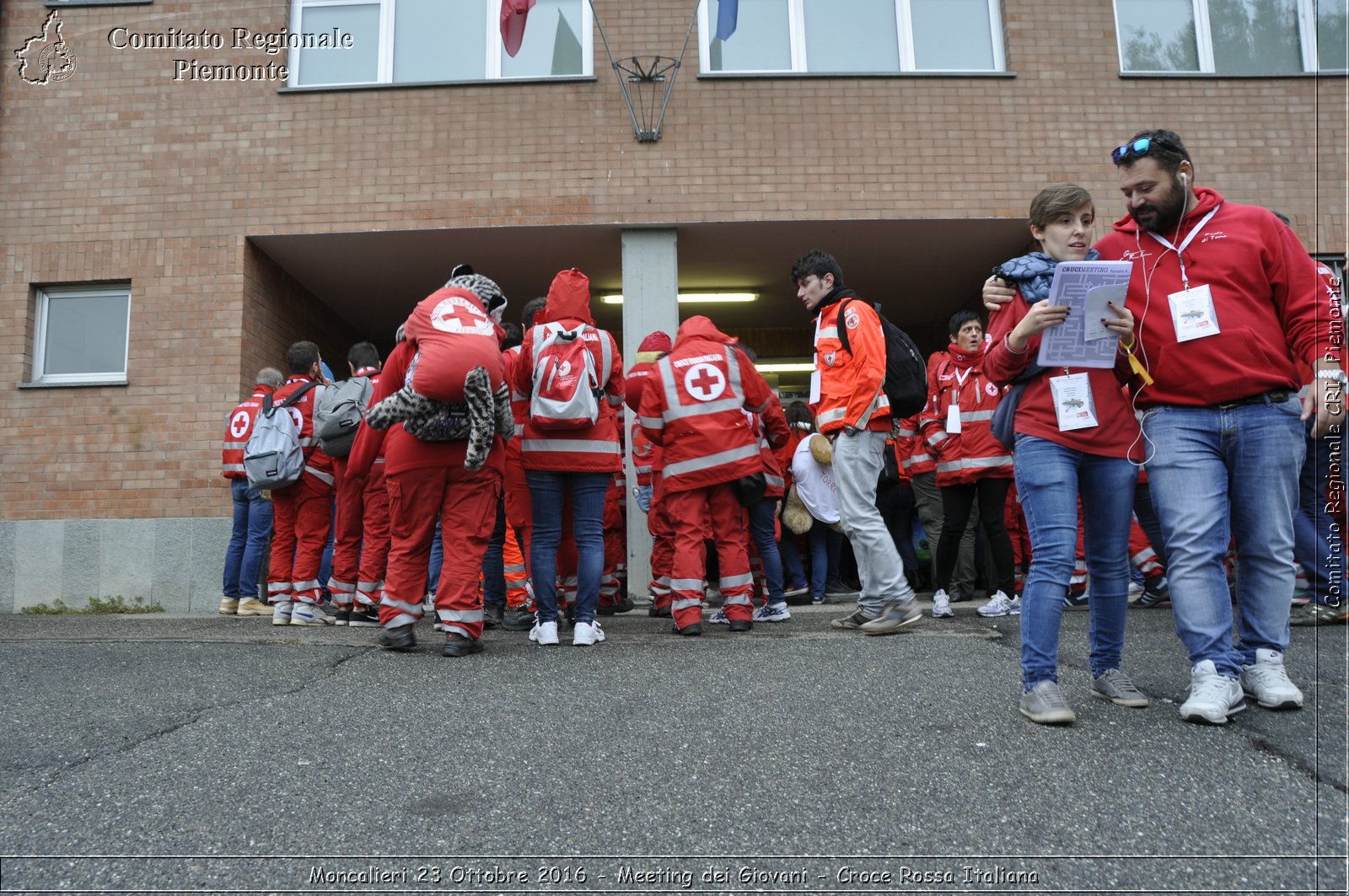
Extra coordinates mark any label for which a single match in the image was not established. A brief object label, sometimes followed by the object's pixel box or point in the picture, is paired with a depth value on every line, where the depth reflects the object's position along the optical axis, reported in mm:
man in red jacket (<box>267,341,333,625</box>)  7059
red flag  8898
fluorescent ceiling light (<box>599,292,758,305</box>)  11277
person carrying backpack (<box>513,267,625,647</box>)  5227
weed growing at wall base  8688
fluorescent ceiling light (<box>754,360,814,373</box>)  13016
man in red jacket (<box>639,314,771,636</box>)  5793
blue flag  8602
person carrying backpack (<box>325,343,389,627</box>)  6566
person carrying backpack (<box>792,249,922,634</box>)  5434
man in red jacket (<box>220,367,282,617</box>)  7699
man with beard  3213
